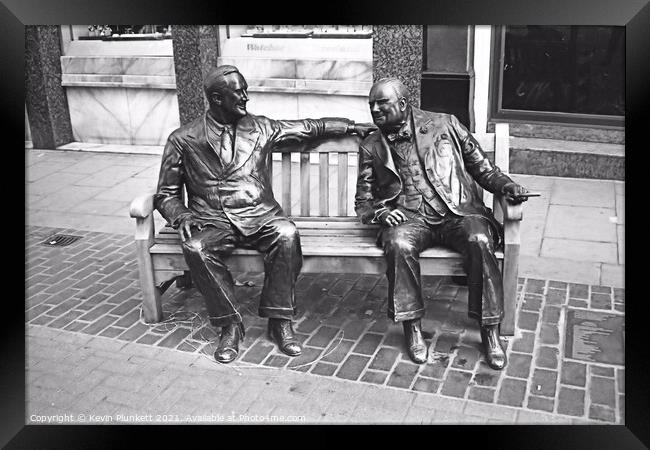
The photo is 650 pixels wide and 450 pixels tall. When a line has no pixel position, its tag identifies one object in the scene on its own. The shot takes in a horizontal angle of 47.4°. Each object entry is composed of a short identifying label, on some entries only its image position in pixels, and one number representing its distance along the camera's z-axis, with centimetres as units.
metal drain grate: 636
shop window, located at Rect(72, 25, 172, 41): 926
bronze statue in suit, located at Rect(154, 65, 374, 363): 440
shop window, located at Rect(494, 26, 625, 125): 750
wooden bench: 436
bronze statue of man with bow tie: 422
